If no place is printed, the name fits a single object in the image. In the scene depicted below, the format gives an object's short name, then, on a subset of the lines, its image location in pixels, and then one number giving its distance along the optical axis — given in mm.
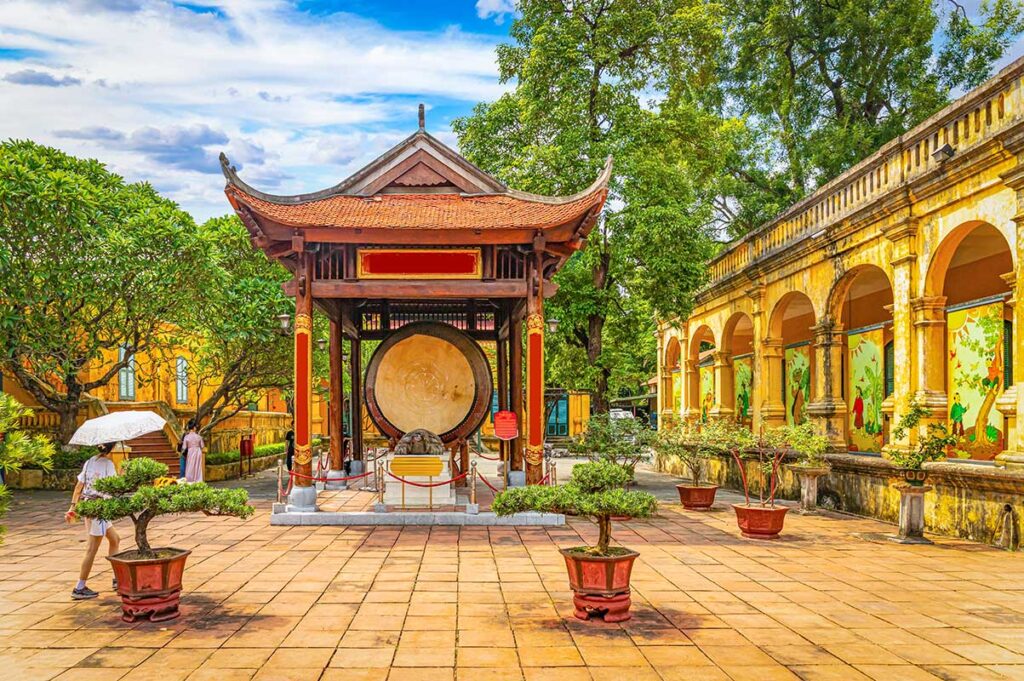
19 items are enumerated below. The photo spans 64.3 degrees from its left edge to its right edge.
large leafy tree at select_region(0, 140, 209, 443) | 16375
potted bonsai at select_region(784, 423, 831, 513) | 13414
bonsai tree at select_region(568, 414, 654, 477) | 15938
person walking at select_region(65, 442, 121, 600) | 8250
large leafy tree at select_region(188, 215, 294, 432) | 19047
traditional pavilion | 13477
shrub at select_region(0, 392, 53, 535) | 5527
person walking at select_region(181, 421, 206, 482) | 17828
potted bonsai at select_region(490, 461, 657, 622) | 7359
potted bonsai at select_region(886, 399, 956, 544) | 11438
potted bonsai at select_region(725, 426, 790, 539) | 12016
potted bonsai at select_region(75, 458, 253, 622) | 7400
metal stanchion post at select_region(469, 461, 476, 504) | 13203
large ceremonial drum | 15148
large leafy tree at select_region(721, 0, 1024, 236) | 24016
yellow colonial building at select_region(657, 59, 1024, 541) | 11062
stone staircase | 22662
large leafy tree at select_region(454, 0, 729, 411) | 18781
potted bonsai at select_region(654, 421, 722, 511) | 15219
